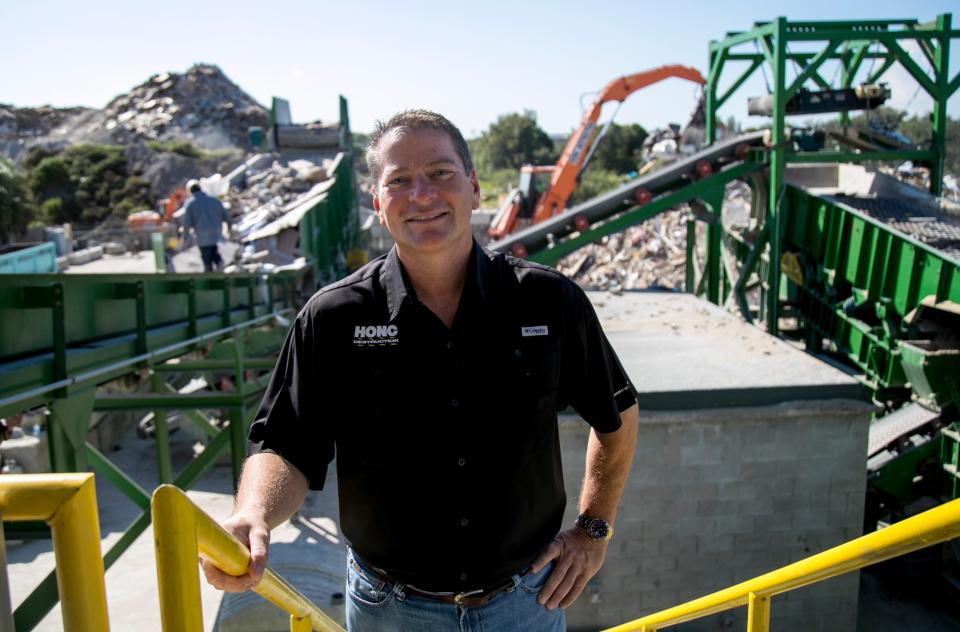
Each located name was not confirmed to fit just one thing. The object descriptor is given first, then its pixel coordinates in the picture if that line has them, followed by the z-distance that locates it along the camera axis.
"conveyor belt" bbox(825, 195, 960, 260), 8.44
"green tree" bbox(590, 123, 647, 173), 37.59
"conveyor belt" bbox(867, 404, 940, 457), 8.09
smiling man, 1.90
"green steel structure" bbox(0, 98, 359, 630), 3.80
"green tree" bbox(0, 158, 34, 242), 24.69
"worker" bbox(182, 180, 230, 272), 9.59
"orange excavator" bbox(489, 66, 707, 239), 17.45
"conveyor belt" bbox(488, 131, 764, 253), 11.38
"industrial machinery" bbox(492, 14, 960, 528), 7.96
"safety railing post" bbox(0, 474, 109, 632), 1.11
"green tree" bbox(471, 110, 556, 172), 46.03
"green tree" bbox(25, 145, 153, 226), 34.62
